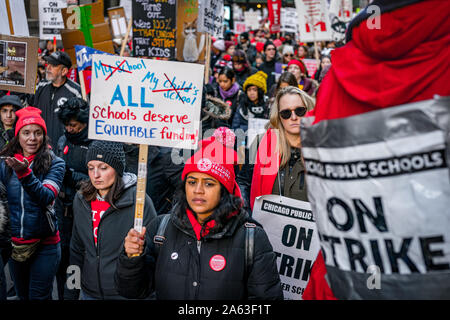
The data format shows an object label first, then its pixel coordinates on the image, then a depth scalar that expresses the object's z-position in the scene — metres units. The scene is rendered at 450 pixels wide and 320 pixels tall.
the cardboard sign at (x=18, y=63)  5.36
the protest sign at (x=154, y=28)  6.99
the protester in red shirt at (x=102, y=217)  3.55
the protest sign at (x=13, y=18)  5.75
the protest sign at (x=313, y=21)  10.86
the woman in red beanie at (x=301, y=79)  8.77
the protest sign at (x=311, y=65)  12.84
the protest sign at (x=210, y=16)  9.14
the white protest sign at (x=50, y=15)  9.38
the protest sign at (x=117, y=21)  13.12
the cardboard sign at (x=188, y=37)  10.44
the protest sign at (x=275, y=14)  17.03
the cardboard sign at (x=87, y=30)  8.81
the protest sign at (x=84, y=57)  7.05
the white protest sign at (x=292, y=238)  3.30
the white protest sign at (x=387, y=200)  1.70
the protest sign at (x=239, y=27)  27.80
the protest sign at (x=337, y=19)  12.20
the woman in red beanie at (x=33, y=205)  4.22
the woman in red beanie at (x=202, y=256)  2.71
